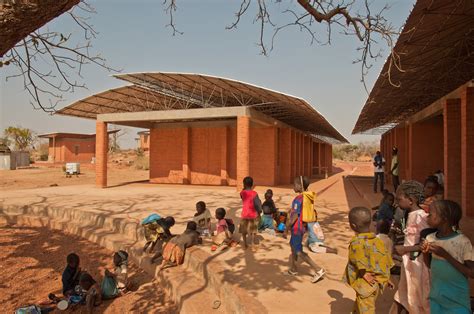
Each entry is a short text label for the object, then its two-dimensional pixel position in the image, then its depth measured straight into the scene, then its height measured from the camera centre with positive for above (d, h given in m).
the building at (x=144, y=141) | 45.47 +2.83
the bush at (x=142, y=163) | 35.81 -0.32
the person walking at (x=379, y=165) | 10.95 -0.14
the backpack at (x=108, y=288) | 5.01 -2.05
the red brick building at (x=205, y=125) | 12.70 +1.83
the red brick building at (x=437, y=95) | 5.55 +2.37
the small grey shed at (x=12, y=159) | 31.81 +0.07
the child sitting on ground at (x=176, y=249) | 5.33 -1.51
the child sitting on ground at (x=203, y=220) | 6.16 -1.17
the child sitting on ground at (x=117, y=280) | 5.02 -1.95
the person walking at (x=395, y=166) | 10.38 -0.15
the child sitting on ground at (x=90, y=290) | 4.71 -2.00
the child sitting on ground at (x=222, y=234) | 5.55 -1.30
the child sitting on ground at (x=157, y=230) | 5.80 -1.31
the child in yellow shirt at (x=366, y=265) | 2.49 -0.83
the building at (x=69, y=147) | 37.28 +1.52
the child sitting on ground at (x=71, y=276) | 4.95 -1.85
